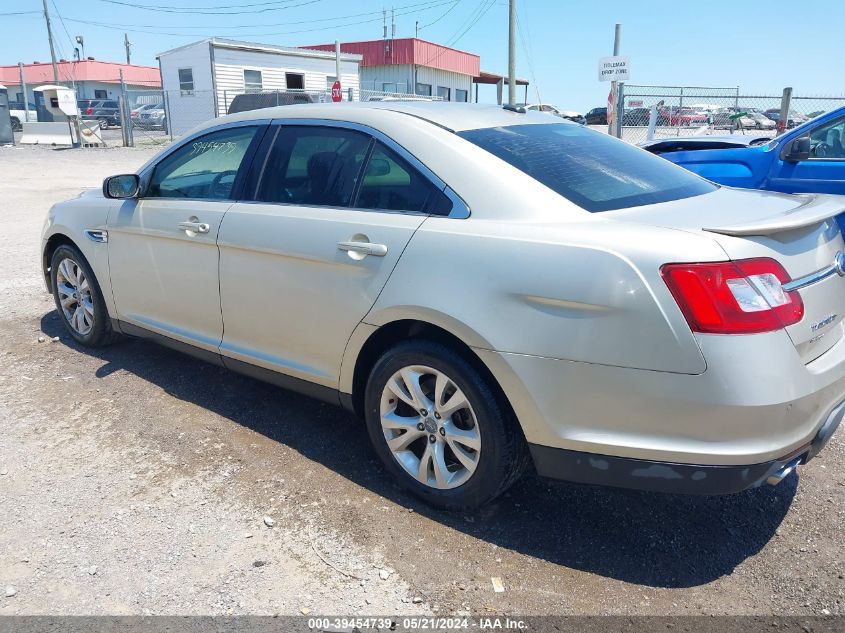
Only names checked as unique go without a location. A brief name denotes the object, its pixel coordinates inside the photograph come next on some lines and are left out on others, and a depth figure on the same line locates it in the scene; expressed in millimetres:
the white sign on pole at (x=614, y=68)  13844
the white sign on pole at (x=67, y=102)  24688
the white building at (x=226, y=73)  27453
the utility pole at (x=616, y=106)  14117
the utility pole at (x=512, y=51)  25531
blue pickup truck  6016
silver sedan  2361
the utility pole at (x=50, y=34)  43362
